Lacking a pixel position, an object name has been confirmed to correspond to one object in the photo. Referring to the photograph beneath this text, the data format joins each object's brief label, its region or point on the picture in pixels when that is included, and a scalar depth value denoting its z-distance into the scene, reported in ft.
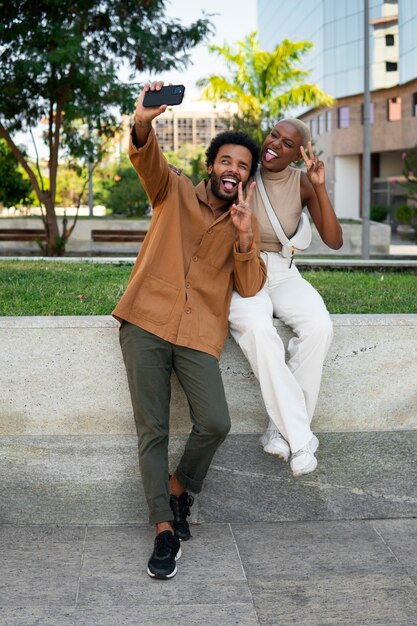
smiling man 13.26
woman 13.80
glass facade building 142.31
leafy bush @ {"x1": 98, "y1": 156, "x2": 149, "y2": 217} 94.53
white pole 65.58
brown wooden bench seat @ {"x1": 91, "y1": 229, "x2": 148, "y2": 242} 69.82
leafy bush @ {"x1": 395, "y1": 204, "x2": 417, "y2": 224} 77.15
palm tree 105.29
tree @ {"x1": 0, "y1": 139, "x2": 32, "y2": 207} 79.05
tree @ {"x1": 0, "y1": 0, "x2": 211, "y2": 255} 50.72
